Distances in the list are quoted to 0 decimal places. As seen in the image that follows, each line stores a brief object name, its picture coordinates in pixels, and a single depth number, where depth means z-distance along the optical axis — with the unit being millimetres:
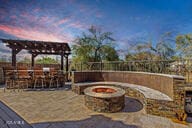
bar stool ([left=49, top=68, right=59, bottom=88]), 5434
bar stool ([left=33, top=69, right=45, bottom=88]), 5224
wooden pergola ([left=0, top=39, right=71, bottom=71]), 5921
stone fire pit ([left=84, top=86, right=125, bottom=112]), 2692
